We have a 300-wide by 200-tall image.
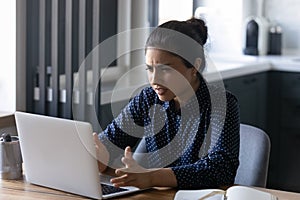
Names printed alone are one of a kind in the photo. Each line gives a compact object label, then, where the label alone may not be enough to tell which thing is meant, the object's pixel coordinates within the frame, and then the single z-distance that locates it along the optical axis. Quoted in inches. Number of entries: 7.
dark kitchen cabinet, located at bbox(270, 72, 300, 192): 160.5
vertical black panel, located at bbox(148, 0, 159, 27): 146.4
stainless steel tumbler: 83.1
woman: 80.2
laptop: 74.6
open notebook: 70.4
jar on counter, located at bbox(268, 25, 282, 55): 180.4
